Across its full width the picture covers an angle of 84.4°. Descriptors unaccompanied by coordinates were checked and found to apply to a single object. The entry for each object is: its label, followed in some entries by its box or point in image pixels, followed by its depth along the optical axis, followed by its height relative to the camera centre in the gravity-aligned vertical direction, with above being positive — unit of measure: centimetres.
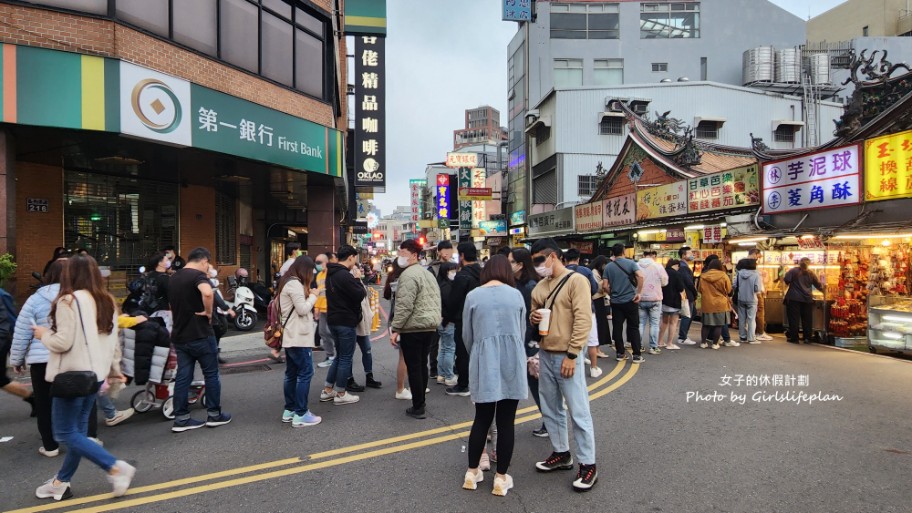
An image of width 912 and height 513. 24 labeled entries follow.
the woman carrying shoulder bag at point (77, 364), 368 -79
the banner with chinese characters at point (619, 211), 1666 +151
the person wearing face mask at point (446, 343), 704 -125
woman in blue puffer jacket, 444 -71
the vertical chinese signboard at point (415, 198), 8638 +1017
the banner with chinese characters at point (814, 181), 936 +144
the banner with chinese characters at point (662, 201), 1412 +157
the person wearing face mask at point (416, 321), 549 -72
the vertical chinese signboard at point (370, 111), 2125 +624
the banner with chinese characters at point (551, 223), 2175 +148
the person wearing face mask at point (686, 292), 1006 -82
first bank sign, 912 +285
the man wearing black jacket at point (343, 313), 609 -69
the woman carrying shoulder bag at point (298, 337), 538 -86
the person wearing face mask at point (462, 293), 639 -48
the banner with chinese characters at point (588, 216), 1908 +149
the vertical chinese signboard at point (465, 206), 3759 +383
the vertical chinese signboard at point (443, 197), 4241 +500
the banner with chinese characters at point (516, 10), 3186 +1552
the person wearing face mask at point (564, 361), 388 -85
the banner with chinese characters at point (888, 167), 835 +146
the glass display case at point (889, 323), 848 -125
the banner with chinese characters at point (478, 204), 3856 +403
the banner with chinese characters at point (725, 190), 1177 +156
